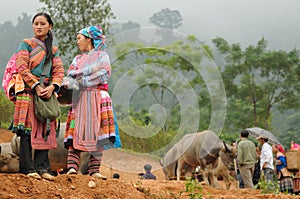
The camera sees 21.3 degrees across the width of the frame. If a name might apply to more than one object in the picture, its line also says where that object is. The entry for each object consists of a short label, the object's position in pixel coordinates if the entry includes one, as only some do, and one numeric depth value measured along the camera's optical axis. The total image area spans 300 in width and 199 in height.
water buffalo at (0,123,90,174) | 8.71
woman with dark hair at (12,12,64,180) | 6.96
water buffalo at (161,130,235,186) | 17.29
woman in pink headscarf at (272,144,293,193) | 15.34
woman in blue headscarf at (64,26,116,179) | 7.59
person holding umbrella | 14.85
